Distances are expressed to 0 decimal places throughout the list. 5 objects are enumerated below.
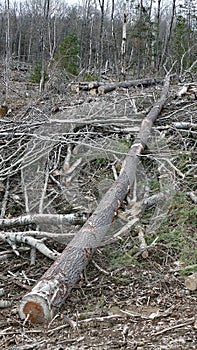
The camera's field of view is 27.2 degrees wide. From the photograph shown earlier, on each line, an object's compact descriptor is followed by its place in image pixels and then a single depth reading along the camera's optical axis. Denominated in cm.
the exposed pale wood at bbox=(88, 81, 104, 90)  908
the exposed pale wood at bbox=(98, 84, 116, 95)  873
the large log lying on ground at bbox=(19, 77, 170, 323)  286
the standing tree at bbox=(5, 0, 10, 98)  1542
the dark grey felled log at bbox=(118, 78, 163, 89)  962
